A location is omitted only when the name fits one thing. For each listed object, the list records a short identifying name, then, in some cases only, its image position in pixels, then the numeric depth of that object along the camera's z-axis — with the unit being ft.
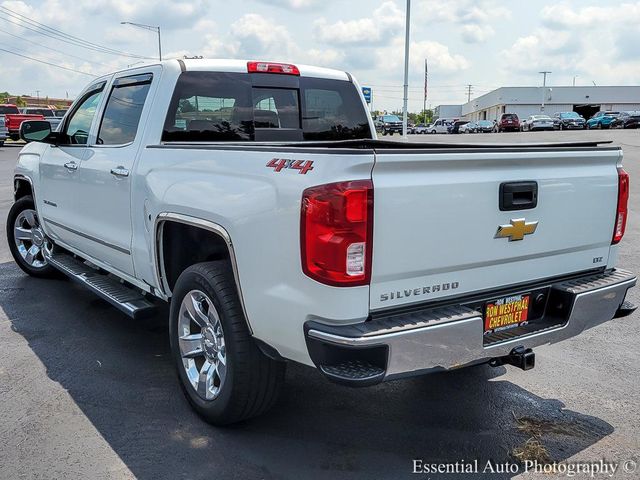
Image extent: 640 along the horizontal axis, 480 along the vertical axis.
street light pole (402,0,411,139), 92.58
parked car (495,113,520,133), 154.92
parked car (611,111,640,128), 145.18
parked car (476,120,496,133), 170.00
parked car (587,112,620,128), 146.62
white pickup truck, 8.75
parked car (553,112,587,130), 148.77
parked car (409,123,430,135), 203.92
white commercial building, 246.88
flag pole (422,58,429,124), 259.64
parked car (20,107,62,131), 114.69
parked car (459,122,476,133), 175.31
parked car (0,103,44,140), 102.64
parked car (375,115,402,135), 130.74
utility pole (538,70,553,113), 249.34
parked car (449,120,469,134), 189.07
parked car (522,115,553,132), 151.02
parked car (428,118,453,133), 202.80
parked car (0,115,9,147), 98.22
